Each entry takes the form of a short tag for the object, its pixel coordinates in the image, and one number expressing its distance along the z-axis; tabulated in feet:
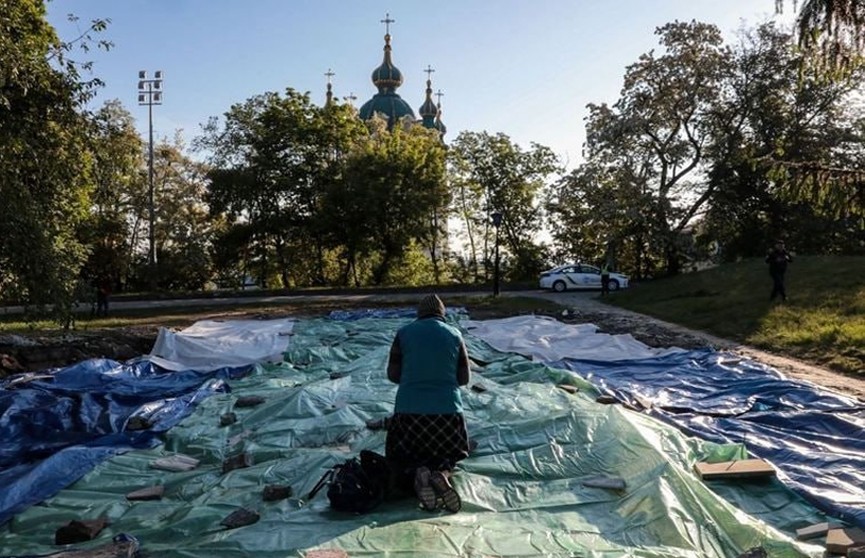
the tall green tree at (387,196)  104.73
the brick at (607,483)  14.88
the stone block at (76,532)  13.41
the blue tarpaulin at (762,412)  16.08
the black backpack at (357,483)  14.15
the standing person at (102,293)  65.77
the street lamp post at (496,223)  76.64
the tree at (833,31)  17.40
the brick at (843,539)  12.01
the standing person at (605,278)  79.82
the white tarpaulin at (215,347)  34.99
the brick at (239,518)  13.47
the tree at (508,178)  120.06
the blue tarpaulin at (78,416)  16.76
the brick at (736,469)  15.57
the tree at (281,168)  109.40
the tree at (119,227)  101.84
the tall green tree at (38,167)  27.76
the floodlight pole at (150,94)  110.01
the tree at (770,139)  85.51
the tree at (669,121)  85.20
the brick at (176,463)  18.01
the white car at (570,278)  93.20
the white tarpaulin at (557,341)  35.47
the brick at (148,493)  15.65
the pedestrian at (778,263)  52.24
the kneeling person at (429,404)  15.57
